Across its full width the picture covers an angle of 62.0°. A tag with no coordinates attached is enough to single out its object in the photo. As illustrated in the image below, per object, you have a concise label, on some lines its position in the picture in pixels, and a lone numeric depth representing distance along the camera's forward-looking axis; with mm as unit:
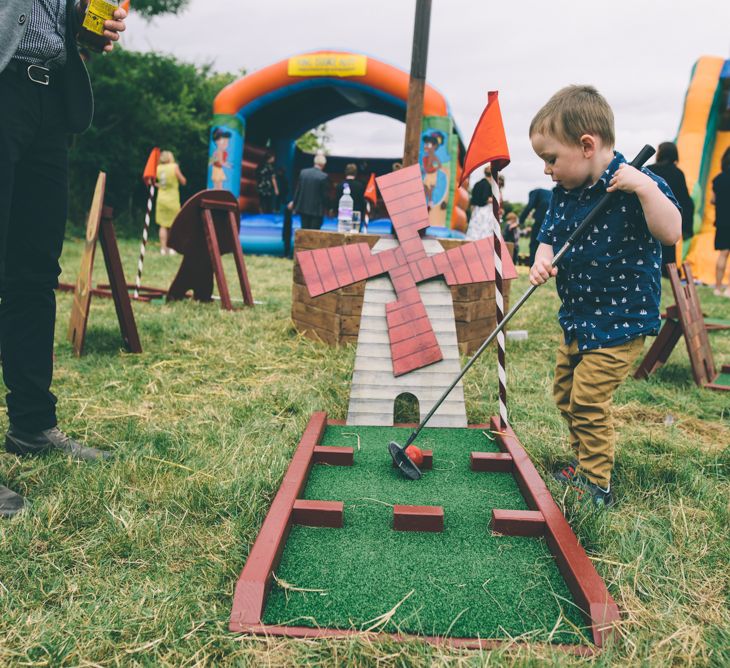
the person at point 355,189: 11094
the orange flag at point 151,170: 7598
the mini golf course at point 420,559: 1584
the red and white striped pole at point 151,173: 7577
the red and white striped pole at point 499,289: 2812
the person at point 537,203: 7449
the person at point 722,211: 8062
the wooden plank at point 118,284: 4145
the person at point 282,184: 14836
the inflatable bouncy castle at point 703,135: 11500
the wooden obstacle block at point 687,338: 4043
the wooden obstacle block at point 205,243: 5973
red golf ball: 2537
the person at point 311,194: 11047
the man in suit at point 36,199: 2076
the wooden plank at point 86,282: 4109
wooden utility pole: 6520
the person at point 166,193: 11320
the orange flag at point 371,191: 7575
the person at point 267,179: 14552
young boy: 2238
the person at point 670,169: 6296
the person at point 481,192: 9125
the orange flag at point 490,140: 2619
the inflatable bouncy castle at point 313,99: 12031
